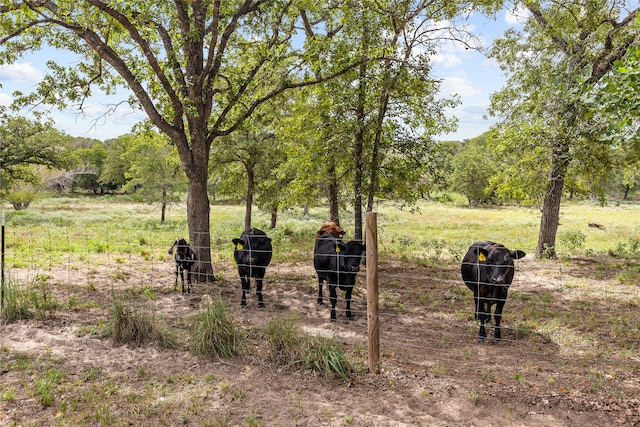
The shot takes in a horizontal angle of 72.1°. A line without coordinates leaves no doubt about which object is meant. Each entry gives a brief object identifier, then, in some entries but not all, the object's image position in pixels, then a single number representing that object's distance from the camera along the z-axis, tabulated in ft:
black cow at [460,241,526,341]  23.77
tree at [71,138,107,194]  217.77
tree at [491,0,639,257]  41.70
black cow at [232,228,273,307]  29.99
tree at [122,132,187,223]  96.43
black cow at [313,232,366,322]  27.27
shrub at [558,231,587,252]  57.62
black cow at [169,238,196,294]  33.70
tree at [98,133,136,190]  174.29
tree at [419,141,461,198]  43.27
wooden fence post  18.40
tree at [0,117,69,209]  91.86
